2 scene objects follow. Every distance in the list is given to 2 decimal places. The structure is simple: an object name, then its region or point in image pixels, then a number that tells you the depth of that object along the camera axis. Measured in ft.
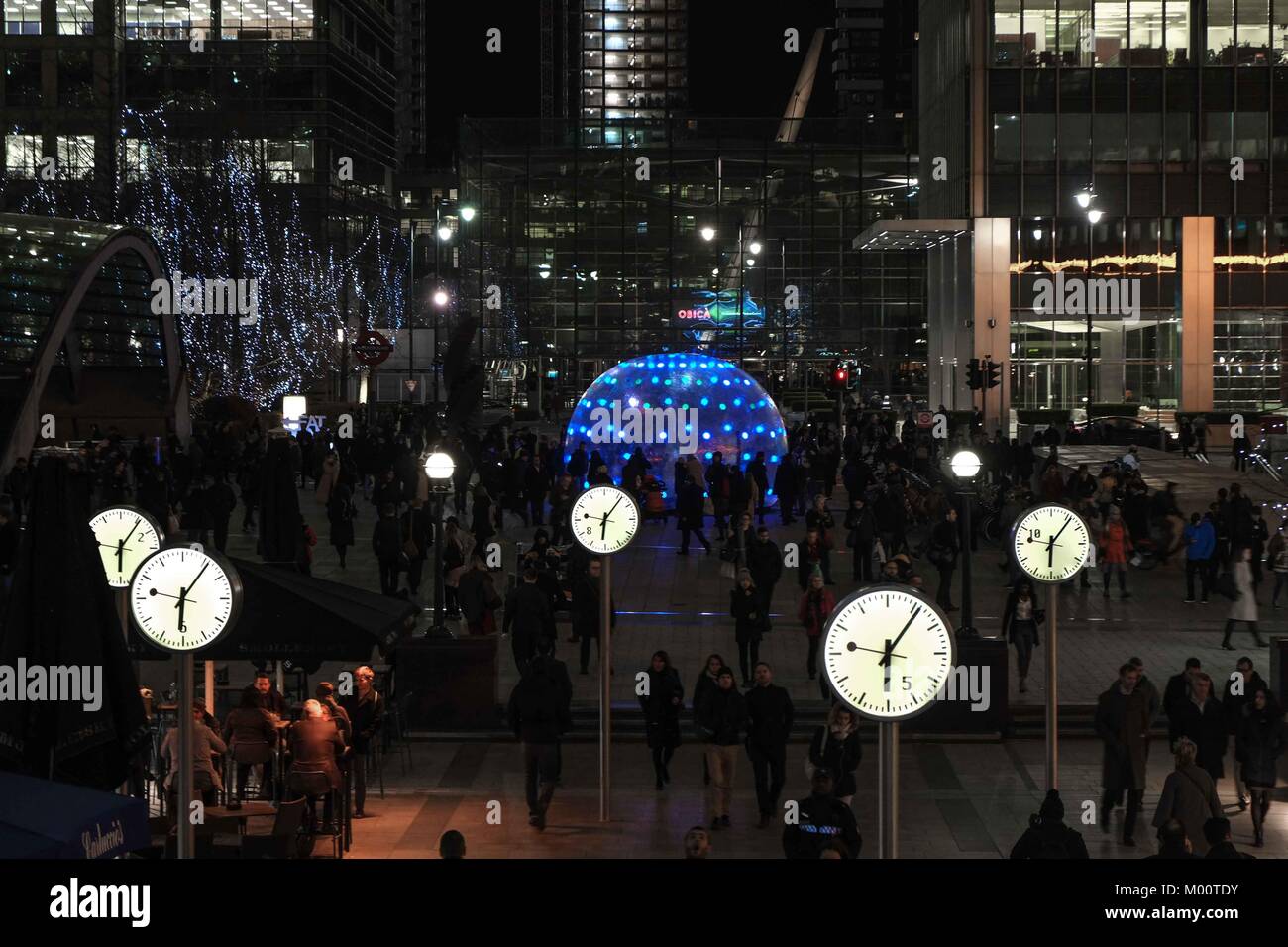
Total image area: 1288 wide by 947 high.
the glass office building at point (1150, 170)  178.29
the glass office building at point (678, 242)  222.07
